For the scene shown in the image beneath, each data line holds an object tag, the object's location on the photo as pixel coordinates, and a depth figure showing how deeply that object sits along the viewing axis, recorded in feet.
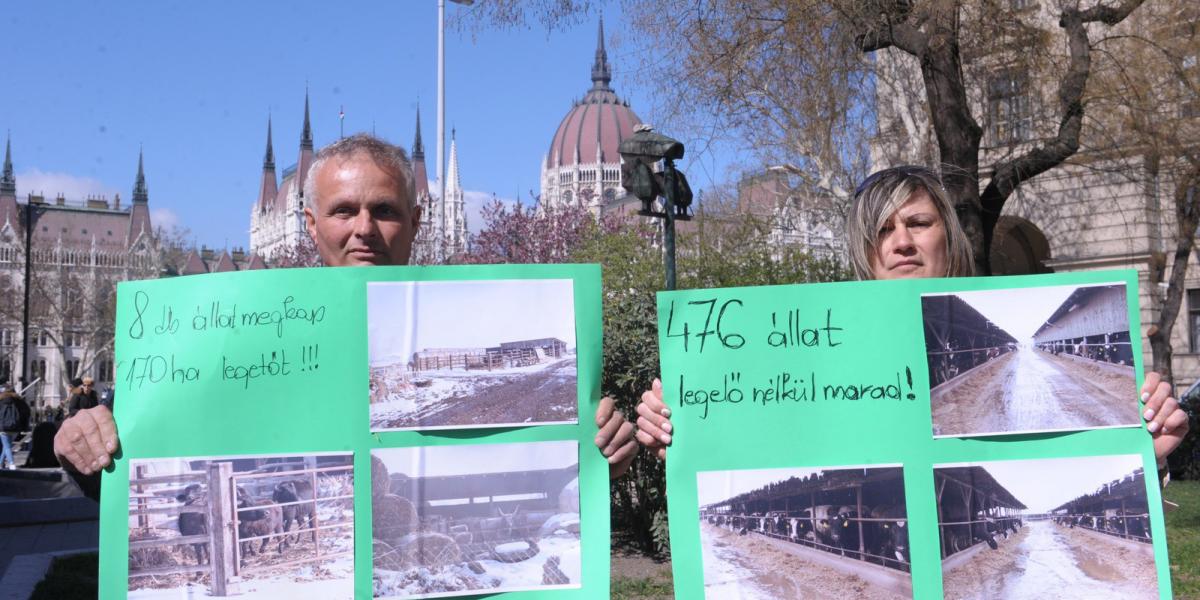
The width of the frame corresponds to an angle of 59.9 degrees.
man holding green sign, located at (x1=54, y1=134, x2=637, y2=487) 8.12
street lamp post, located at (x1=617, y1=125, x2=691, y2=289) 35.19
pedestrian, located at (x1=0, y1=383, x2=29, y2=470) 60.75
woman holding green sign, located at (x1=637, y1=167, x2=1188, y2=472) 8.09
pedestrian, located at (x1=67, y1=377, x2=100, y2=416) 52.49
